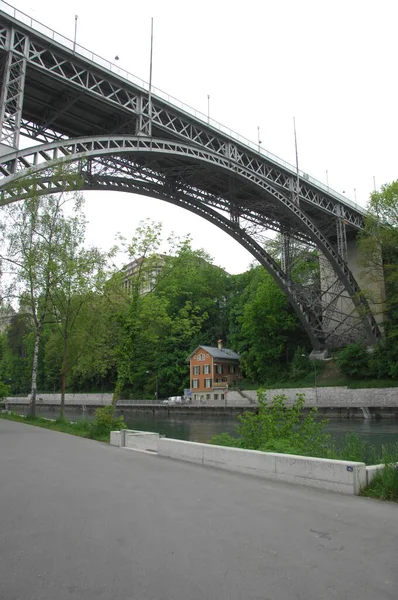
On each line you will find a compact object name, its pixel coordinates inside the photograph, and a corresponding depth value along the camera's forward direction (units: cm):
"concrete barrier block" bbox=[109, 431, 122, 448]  1304
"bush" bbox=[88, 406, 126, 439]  1504
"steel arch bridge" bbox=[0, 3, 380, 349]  1970
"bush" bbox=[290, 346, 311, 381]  4954
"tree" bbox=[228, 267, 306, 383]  5375
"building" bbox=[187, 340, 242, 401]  6253
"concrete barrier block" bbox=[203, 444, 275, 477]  787
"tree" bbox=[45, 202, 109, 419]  2023
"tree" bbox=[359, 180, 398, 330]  3812
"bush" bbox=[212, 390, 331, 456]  891
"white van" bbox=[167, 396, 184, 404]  5858
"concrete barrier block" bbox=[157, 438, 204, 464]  961
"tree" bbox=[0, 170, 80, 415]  2014
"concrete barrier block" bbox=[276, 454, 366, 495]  661
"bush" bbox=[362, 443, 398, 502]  625
